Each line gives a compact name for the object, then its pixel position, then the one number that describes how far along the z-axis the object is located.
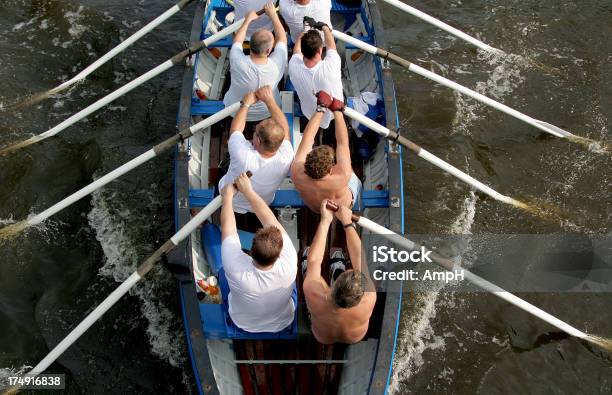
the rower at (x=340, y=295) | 4.75
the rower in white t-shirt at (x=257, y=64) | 6.89
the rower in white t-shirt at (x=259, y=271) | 4.93
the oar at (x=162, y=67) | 8.03
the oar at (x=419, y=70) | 8.05
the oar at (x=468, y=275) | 6.27
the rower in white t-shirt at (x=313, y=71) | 6.95
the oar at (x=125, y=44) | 9.08
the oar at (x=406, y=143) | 7.17
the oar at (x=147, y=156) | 6.98
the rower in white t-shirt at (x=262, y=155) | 5.84
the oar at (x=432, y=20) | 9.08
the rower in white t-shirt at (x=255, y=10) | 8.35
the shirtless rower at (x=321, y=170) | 5.66
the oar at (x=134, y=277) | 6.07
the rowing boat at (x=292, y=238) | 5.91
